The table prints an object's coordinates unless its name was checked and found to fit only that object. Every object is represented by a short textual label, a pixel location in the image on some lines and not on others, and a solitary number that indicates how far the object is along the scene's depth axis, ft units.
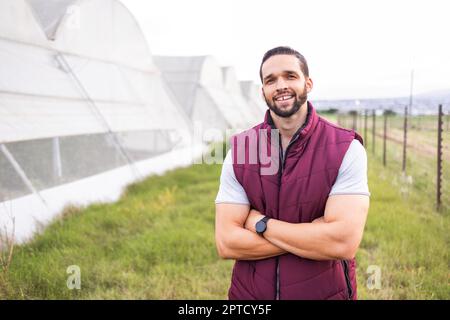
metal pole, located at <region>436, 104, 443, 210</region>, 18.06
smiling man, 5.51
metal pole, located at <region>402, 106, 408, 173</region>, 26.68
